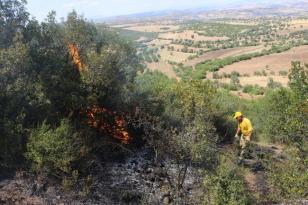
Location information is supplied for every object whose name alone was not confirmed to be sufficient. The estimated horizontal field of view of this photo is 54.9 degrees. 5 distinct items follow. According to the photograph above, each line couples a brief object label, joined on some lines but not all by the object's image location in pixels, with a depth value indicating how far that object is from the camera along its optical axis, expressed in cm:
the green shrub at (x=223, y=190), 698
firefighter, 979
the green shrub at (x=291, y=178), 684
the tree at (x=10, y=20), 1042
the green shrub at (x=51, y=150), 842
